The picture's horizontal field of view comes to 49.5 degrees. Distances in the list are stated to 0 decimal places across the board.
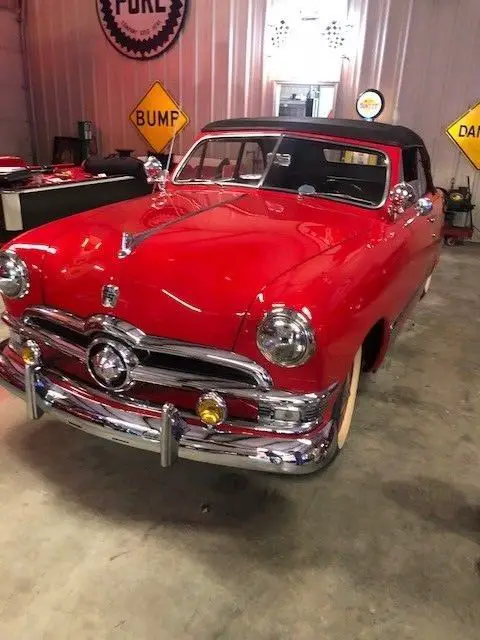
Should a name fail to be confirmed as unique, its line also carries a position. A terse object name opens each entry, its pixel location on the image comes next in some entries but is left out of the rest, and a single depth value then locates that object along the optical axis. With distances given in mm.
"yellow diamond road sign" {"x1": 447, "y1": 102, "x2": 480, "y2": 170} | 6512
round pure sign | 7383
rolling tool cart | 6614
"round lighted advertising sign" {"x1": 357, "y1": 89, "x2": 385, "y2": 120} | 6340
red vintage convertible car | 1728
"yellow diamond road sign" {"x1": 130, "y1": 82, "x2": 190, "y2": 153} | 7738
